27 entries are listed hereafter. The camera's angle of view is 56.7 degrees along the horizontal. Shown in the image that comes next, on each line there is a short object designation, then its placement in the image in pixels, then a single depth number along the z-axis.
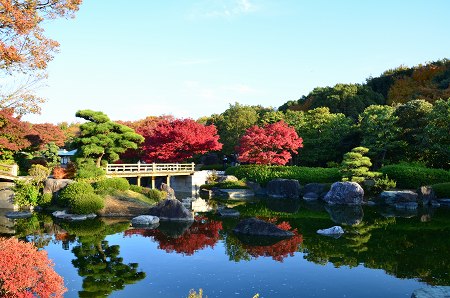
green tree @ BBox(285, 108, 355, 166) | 40.75
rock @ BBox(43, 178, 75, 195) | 26.72
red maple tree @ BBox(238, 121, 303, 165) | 38.88
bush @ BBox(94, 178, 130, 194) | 26.06
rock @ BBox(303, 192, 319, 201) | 34.81
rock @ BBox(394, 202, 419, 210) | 28.86
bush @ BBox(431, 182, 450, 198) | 30.73
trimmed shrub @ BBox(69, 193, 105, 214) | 24.00
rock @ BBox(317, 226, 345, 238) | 19.06
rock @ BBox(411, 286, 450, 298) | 9.92
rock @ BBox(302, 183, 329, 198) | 34.84
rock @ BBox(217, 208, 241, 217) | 24.70
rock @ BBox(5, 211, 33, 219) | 23.87
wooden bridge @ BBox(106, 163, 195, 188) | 33.03
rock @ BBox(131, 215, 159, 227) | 21.97
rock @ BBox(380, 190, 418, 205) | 29.64
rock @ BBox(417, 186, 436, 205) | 30.23
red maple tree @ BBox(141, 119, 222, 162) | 38.12
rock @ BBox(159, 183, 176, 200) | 31.10
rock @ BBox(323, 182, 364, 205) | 30.81
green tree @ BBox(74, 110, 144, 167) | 30.20
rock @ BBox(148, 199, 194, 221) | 23.14
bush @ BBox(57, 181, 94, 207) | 24.78
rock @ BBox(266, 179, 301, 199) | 36.19
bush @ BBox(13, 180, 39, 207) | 26.42
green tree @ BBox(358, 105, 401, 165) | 36.41
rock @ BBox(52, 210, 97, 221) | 23.47
